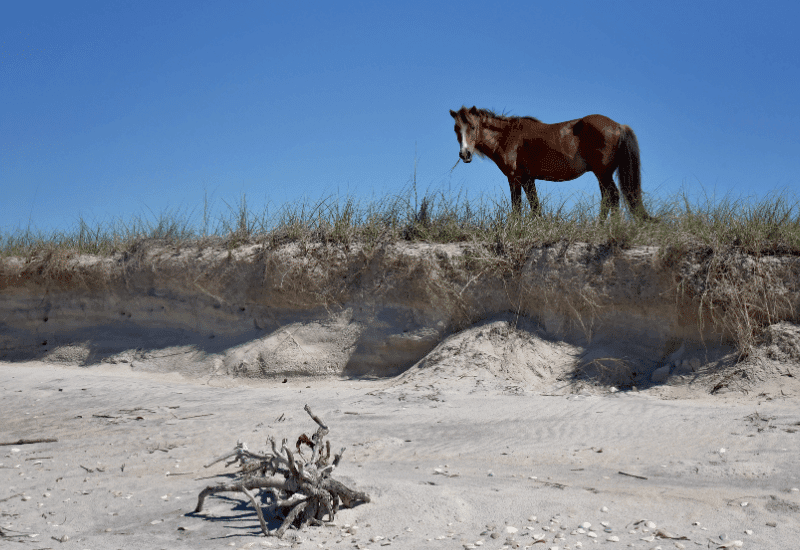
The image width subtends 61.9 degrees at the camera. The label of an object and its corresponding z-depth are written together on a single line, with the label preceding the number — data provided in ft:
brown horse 26.91
